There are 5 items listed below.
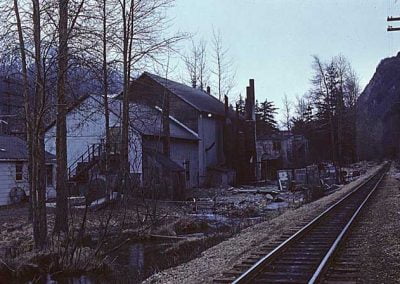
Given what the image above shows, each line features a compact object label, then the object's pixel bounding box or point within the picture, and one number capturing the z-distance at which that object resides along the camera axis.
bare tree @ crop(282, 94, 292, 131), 112.10
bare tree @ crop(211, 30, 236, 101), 65.95
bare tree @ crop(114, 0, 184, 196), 26.97
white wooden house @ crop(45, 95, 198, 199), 34.60
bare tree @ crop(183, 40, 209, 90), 68.25
